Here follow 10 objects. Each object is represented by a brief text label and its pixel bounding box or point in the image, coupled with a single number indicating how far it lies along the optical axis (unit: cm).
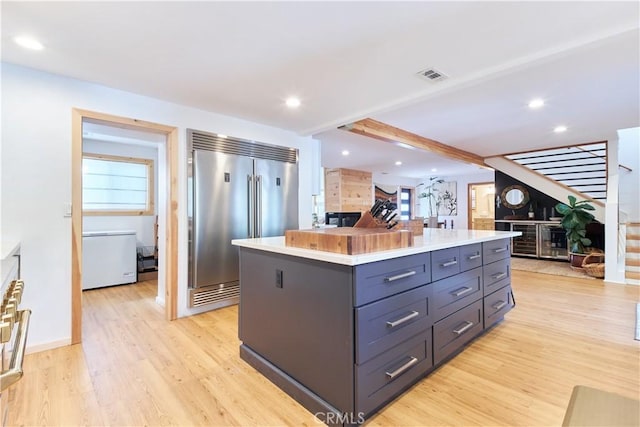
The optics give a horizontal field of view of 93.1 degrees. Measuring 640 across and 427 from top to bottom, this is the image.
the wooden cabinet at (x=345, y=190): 759
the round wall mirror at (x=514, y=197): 688
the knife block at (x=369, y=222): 197
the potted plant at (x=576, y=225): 530
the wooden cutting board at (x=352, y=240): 153
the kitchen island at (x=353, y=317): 148
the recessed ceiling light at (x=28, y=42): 193
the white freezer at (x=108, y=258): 416
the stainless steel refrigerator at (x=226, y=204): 319
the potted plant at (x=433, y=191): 1024
